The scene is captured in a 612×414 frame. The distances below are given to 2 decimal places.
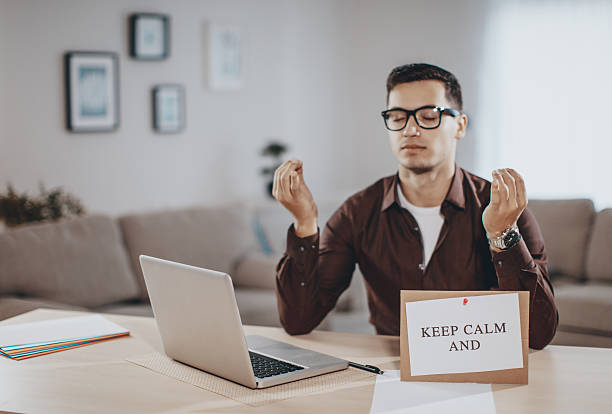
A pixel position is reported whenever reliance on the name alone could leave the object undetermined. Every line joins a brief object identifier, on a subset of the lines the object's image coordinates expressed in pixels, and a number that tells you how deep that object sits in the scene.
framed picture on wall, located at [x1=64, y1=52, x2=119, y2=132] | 4.56
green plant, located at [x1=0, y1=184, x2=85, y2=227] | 4.04
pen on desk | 2.32
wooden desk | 2.16
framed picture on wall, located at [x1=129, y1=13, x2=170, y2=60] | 4.92
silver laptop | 2.24
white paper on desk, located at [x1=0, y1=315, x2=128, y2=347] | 2.54
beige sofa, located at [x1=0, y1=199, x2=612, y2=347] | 3.70
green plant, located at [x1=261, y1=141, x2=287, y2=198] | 5.78
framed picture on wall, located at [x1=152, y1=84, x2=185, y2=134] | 5.14
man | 2.62
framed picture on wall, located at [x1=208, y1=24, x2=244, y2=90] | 5.54
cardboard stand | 2.24
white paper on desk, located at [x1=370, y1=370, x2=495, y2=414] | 2.14
